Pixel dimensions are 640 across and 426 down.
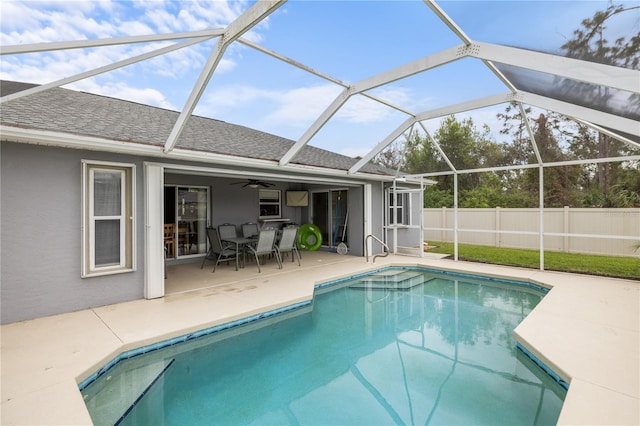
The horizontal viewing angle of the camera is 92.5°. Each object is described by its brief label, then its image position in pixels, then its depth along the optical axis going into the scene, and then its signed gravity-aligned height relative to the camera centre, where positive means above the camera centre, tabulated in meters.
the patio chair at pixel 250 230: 9.64 -0.53
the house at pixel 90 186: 4.43 +0.45
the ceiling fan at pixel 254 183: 9.22 +0.95
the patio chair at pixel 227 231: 8.62 -0.51
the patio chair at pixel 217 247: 8.02 -0.89
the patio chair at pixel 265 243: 7.76 -0.78
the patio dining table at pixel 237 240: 7.81 -0.71
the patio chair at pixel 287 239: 8.28 -0.72
